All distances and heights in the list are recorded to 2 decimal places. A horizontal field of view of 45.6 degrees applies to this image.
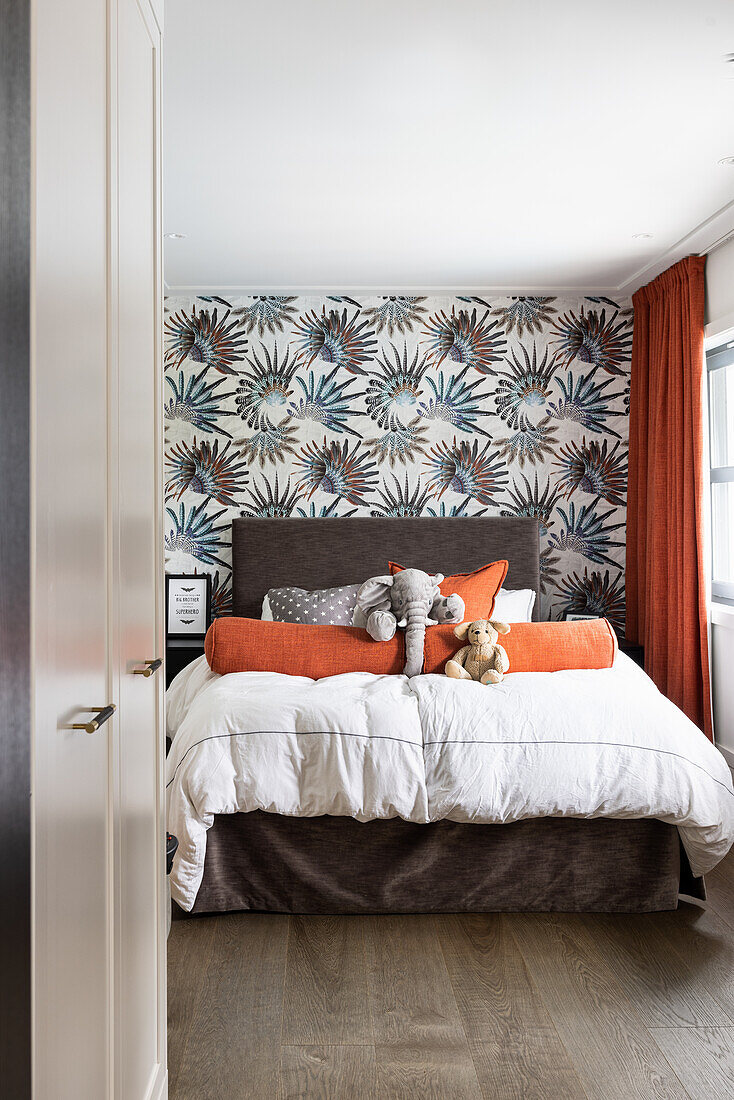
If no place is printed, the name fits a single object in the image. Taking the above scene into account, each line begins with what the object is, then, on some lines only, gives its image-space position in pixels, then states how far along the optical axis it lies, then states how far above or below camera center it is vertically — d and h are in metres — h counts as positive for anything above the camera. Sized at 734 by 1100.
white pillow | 4.53 -0.28
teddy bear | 3.18 -0.38
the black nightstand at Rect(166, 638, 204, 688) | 4.54 -0.53
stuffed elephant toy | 3.28 -0.22
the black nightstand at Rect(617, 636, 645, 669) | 4.59 -0.51
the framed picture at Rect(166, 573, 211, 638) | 4.98 -0.30
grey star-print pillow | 4.19 -0.26
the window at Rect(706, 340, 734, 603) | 4.32 +0.41
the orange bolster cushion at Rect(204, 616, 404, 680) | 3.18 -0.36
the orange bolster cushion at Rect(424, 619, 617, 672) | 3.26 -0.36
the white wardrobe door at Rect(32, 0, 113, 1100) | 0.97 +0.00
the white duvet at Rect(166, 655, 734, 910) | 2.65 -0.65
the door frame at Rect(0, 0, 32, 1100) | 0.82 +0.01
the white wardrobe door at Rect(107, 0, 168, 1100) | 1.33 +0.09
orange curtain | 4.27 +0.34
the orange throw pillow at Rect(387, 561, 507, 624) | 4.10 -0.16
